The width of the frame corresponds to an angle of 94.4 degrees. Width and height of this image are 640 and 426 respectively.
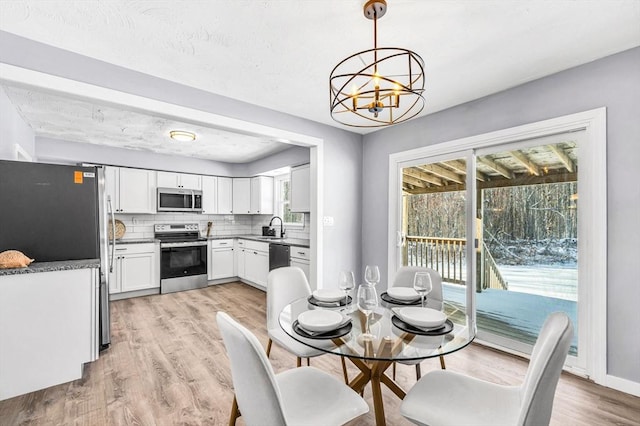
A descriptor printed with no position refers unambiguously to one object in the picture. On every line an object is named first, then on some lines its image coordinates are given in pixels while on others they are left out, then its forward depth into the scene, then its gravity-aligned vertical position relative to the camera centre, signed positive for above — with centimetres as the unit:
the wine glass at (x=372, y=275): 190 -42
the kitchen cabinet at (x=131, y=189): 474 +35
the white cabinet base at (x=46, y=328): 206 -87
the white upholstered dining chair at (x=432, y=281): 201 -58
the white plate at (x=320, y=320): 148 -58
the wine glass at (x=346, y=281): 189 -45
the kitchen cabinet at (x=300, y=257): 399 -65
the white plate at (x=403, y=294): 196 -56
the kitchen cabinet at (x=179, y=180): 522 +55
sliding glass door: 252 -22
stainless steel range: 496 -84
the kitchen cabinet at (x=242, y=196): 610 +30
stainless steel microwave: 517 +19
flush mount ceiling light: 389 +100
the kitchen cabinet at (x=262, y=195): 585 +31
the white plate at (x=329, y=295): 194 -56
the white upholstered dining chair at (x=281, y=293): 213 -67
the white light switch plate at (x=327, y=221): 373 -13
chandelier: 161 +114
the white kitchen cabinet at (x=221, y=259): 549 -93
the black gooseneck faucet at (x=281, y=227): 560 -32
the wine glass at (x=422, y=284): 172 -43
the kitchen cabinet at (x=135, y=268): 454 -91
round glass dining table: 133 -63
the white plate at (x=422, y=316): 152 -56
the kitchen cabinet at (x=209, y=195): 574 +31
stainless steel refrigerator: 233 -2
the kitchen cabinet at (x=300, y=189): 436 +32
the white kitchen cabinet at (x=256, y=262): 498 -90
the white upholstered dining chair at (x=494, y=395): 101 -85
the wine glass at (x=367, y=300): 156 -47
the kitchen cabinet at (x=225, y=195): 594 +31
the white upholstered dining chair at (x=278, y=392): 102 -79
